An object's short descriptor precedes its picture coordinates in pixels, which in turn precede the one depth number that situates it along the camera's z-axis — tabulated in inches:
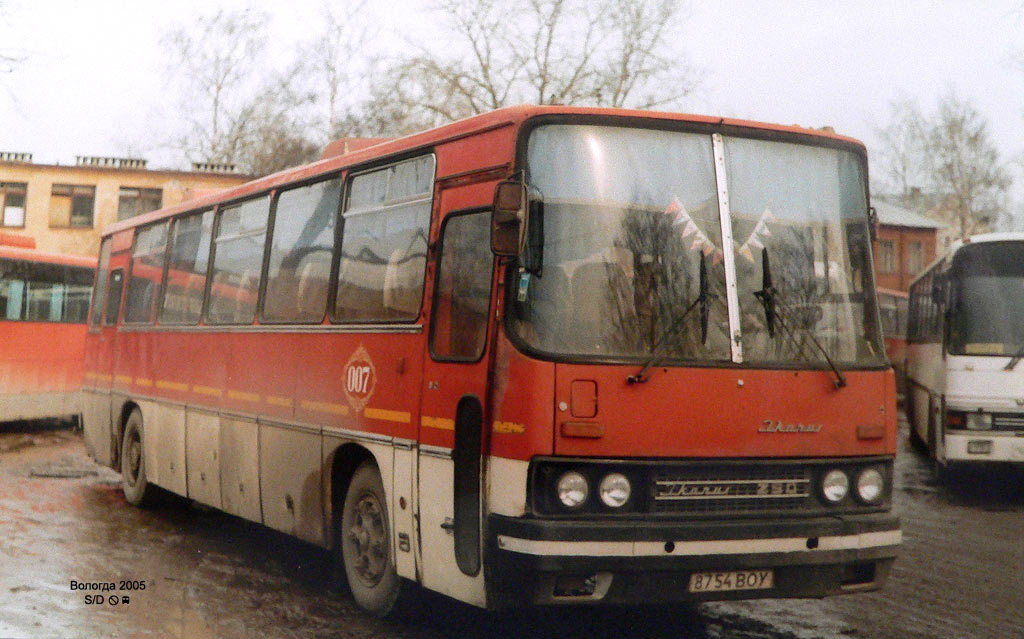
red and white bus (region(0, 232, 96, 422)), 863.7
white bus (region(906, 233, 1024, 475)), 578.2
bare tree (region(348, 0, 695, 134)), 1718.8
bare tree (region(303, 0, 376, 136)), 1994.3
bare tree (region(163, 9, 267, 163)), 2144.4
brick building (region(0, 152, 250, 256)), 2171.5
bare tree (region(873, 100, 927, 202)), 2896.2
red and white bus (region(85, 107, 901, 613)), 250.4
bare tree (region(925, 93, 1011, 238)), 2829.7
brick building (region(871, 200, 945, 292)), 3117.6
